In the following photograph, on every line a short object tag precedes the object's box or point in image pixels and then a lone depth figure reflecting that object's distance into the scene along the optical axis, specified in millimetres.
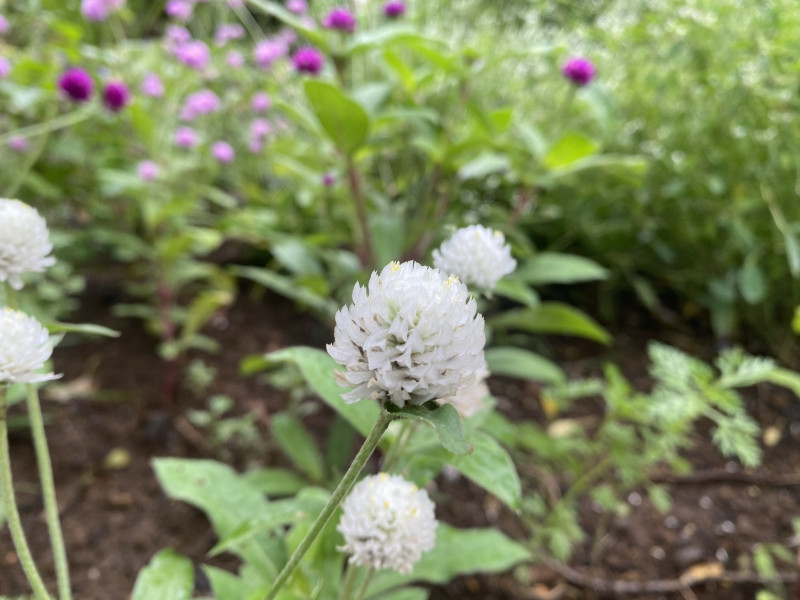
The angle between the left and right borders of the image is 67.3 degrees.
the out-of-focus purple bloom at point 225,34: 500
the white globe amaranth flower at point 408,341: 84
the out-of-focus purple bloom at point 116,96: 282
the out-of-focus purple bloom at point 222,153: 407
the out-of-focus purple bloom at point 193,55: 383
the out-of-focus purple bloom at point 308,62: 288
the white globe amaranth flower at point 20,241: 125
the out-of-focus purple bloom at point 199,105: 420
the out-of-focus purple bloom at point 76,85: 266
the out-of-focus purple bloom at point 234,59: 450
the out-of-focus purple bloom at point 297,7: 444
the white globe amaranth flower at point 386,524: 120
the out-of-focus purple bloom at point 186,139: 396
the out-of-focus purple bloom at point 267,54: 389
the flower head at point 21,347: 109
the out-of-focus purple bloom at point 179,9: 433
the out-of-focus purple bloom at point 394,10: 310
